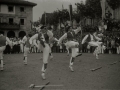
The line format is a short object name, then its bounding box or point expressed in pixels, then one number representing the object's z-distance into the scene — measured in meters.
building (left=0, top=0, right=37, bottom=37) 50.44
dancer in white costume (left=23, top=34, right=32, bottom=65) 14.45
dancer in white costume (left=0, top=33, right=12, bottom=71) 11.37
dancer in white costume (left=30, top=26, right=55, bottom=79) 8.98
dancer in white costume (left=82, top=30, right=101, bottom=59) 15.52
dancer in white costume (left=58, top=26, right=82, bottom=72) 10.83
